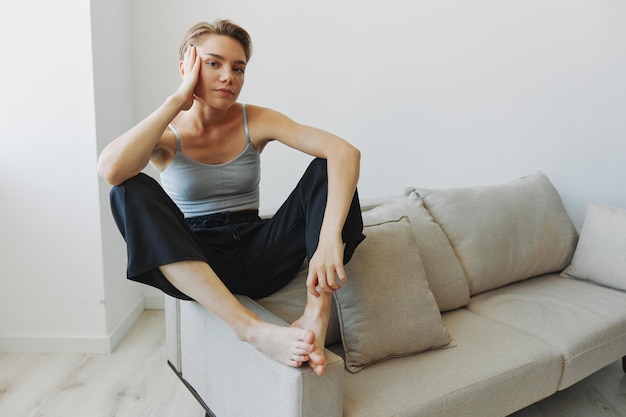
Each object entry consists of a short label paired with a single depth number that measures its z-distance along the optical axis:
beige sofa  1.37
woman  1.31
